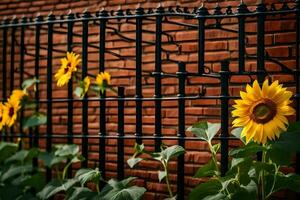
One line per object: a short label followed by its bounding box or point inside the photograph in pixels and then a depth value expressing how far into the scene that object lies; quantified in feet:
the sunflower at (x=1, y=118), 14.01
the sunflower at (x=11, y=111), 14.02
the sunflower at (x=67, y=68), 13.20
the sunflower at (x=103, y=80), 13.23
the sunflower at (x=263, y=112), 9.50
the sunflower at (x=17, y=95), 14.34
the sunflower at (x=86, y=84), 13.15
